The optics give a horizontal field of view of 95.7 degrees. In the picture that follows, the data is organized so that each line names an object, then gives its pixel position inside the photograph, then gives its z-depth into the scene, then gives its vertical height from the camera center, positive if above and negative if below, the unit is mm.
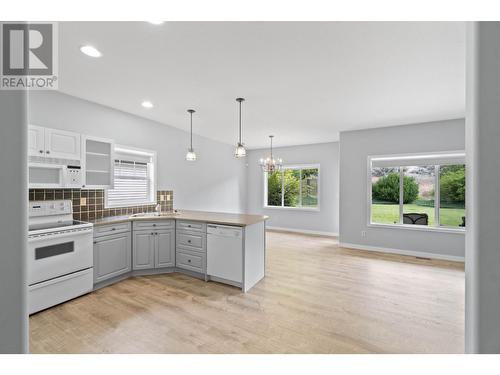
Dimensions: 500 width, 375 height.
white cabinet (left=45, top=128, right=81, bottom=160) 2699 +517
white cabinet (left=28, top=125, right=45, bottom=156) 2535 +510
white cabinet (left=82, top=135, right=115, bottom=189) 3148 +344
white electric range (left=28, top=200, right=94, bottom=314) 2359 -784
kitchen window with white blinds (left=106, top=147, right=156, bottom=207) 3883 +128
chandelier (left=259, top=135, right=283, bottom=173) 4820 +445
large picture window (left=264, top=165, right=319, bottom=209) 6945 -39
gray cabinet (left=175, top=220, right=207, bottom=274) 3283 -910
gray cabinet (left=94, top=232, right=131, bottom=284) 2967 -969
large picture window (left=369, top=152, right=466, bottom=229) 4406 -75
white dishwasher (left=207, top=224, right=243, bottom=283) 2984 -902
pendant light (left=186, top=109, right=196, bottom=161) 3566 +484
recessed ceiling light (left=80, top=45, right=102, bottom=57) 2139 +1308
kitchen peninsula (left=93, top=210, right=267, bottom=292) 2996 -884
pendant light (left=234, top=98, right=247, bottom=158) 3314 +526
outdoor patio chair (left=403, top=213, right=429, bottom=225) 4645 -678
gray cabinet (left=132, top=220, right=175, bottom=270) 3396 -910
